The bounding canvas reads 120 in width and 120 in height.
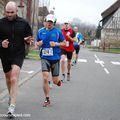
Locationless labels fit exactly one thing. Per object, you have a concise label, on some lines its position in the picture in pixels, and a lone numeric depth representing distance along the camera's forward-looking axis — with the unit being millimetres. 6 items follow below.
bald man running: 8602
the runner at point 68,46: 14750
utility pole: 28328
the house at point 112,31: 71350
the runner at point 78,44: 23194
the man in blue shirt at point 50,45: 10148
